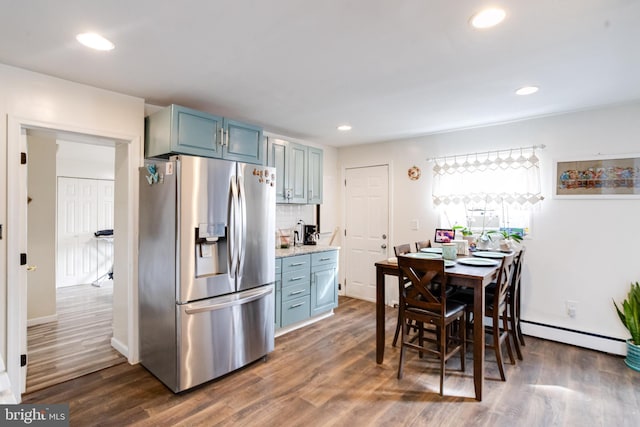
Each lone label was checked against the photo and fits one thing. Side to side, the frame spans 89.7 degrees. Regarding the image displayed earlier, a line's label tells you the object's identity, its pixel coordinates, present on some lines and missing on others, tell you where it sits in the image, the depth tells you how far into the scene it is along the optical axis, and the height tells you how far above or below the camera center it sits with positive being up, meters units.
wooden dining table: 2.31 -0.57
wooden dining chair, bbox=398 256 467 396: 2.38 -0.71
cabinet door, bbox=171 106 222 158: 2.71 +0.72
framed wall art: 2.98 +0.35
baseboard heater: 3.04 -1.24
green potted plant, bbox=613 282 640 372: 2.77 -0.97
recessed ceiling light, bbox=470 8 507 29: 1.61 +1.01
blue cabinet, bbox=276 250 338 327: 3.50 -0.84
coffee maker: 4.46 -0.29
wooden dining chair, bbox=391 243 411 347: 3.16 -0.38
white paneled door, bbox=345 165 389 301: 4.70 -0.19
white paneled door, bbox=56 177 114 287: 5.82 -0.25
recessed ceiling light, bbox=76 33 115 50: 1.85 +1.03
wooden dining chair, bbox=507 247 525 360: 2.93 -0.76
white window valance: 3.50 +0.42
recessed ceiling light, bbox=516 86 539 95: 2.60 +1.02
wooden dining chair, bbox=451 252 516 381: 2.54 -0.77
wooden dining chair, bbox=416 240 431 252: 3.54 -0.35
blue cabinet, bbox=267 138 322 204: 3.86 +0.56
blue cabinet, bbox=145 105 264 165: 2.70 +0.72
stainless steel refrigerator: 2.39 -0.44
